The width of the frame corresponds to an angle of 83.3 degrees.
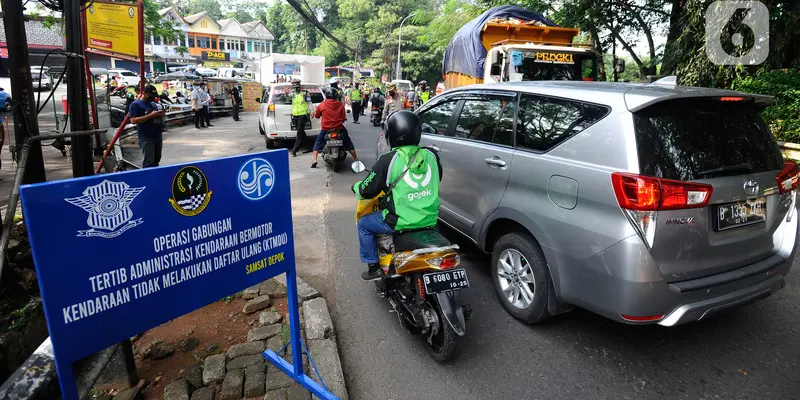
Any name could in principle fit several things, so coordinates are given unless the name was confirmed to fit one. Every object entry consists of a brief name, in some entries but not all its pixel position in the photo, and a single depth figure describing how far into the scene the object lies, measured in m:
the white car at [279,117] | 11.09
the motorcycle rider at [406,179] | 3.04
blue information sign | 1.55
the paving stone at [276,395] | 2.52
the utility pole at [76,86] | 4.46
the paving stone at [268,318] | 3.33
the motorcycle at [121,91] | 15.39
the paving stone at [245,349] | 2.92
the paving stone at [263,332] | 3.12
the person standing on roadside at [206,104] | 15.97
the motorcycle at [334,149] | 8.65
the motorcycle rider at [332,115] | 8.78
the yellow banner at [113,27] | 6.64
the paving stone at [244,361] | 2.79
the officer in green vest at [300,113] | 10.51
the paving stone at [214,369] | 2.68
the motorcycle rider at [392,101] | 13.12
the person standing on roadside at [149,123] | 7.08
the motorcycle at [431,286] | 2.81
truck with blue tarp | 9.59
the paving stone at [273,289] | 3.78
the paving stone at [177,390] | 2.51
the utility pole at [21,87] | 3.46
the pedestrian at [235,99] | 19.28
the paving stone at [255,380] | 2.58
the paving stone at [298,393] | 2.53
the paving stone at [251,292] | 3.75
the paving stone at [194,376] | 2.64
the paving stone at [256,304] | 3.50
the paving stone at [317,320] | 3.19
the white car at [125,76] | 29.35
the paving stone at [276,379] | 2.63
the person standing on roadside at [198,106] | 15.36
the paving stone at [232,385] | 2.54
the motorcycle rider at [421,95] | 19.06
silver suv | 2.51
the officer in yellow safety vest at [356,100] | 18.56
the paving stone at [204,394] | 2.53
